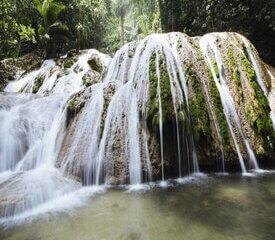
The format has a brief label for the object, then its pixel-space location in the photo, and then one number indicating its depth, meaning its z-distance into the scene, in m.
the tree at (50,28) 15.07
